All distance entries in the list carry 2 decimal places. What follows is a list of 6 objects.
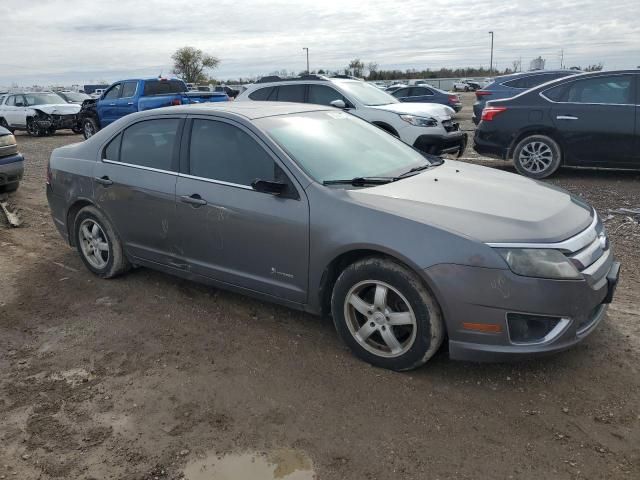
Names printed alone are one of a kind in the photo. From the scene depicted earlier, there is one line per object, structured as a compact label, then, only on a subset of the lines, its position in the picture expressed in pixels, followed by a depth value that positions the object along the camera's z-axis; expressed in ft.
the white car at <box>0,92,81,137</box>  62.80
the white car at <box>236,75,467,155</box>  31.09
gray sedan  9.80
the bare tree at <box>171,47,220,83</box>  253.24
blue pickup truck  47.40
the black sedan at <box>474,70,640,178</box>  25.62
